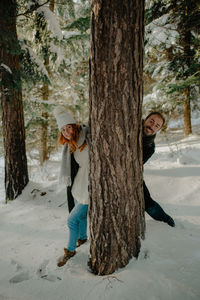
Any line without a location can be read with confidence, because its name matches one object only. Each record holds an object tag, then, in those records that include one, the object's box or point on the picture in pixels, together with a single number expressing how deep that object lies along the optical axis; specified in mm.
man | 2371
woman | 2105
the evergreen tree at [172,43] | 6188
